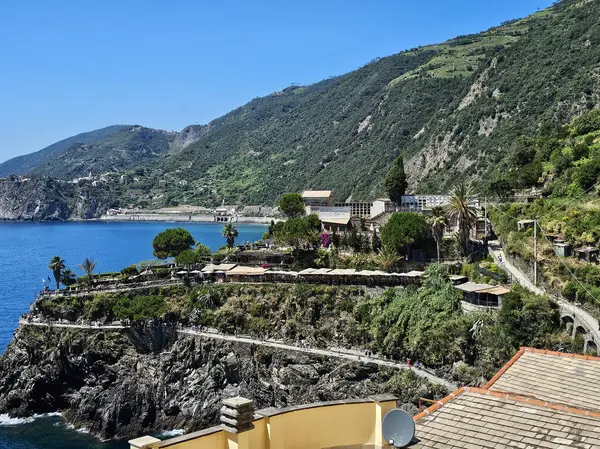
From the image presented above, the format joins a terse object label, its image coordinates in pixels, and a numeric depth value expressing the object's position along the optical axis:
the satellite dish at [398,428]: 11.91
